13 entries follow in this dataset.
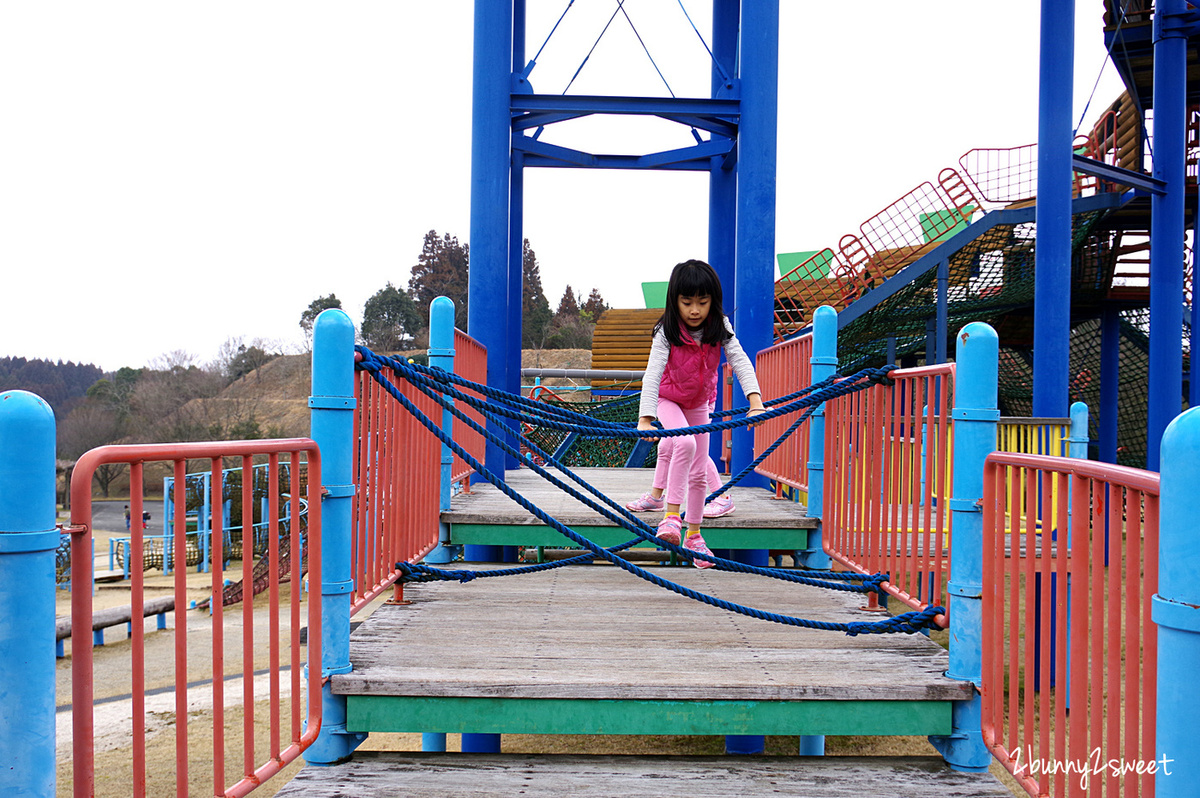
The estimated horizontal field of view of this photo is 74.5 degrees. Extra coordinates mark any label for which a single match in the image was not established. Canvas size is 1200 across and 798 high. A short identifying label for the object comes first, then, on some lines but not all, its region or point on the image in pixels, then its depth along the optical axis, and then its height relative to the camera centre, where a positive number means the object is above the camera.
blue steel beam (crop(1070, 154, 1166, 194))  11.57 +3.48
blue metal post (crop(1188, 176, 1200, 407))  12.55 +0.71
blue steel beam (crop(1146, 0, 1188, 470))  12.34 +2.83
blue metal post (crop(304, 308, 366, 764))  2.63 -0.36
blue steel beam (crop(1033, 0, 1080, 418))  10.09 +2.51
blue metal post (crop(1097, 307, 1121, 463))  17.70 +0.49
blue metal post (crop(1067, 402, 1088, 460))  8.78 -0.35
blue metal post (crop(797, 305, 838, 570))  4.67 -0.24
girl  4.37 +0.13
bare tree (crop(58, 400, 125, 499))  46.97 -2.48
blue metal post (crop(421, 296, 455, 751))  4.45 +0.24
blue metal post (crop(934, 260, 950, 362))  14.77 +1.72
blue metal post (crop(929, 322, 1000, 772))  2.67 -0.42
